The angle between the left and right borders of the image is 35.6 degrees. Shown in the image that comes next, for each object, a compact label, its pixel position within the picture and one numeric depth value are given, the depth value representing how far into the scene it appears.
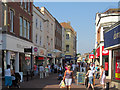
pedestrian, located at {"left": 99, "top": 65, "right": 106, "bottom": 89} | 12.73
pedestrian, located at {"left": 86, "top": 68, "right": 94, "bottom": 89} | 12.25
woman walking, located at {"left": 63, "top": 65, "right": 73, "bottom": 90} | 10.69
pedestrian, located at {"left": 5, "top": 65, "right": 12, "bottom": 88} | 11.70
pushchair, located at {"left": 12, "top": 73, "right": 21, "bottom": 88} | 12.63
